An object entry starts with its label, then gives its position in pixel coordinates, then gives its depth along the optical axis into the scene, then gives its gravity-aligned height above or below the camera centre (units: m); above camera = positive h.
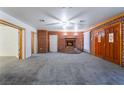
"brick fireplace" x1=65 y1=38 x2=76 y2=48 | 9.15 +0.29
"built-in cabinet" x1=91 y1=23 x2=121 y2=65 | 3.86 +0.11
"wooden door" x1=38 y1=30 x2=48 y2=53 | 7.80 +0.36
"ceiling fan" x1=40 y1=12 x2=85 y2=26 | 3.64 +1.38
